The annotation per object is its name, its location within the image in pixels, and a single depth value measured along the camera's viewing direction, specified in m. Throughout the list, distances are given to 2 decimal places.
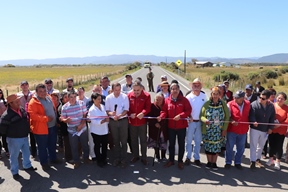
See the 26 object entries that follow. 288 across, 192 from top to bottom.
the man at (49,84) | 7.35
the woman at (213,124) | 5.48
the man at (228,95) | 7.28
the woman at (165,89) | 6.70
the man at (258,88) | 8.40
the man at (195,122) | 5.76
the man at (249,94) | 7.07
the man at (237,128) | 5.48
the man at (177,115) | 5.48
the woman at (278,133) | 5.74
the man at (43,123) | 5.39
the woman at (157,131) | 6.04
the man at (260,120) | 5.52
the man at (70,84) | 7.72
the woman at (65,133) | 6.18
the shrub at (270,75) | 34.77
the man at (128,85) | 8.48
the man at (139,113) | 5.66
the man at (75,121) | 5.71
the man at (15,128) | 5.09
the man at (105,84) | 7.87
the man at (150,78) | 18.47
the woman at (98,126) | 5.69
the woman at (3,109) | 6.31
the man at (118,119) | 5.67
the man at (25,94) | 6.65
